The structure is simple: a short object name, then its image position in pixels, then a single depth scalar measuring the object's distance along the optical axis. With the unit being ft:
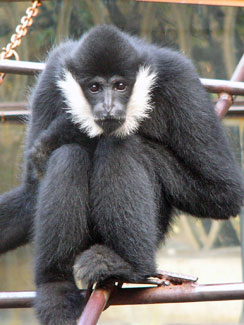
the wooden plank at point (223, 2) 24.29
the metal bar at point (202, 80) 23.88
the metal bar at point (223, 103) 24.20
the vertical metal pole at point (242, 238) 37.76
